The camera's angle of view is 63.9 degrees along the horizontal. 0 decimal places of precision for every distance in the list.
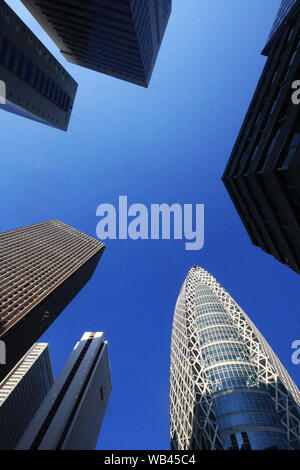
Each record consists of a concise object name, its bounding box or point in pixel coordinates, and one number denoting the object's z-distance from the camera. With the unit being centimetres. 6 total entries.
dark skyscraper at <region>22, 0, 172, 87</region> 5244
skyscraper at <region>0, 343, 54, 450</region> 12666
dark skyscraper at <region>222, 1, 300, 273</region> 2428
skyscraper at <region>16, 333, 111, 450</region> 10019
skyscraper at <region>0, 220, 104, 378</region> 7494
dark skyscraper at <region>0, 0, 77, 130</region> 5075
